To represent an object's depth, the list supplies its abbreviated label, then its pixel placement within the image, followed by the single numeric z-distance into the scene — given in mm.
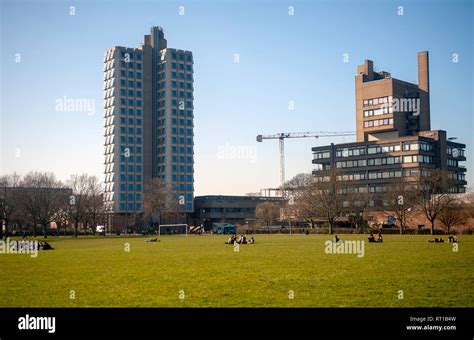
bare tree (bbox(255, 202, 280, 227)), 165375
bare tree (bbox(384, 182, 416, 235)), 112750
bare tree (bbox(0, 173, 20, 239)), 108500
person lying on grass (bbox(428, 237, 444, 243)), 64938
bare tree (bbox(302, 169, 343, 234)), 120250
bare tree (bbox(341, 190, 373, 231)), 126625
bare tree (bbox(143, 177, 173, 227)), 159875
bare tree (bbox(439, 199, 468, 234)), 102875
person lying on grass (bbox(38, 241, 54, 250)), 65500
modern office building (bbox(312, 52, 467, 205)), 173125
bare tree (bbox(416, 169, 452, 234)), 105375
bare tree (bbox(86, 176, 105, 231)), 142600
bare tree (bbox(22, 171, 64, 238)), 117500
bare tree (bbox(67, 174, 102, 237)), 134625
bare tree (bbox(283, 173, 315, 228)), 134625
